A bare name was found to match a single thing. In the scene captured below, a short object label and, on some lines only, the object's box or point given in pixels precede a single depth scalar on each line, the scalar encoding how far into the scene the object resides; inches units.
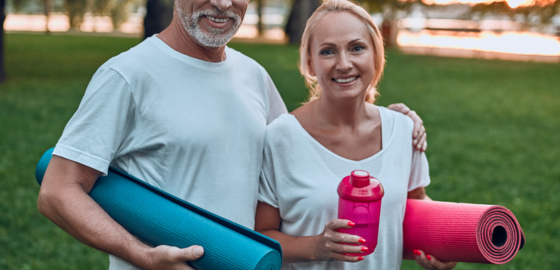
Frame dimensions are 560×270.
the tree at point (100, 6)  1370.6
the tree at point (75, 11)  1255.5
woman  88.2
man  73.9
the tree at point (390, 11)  1034.7
